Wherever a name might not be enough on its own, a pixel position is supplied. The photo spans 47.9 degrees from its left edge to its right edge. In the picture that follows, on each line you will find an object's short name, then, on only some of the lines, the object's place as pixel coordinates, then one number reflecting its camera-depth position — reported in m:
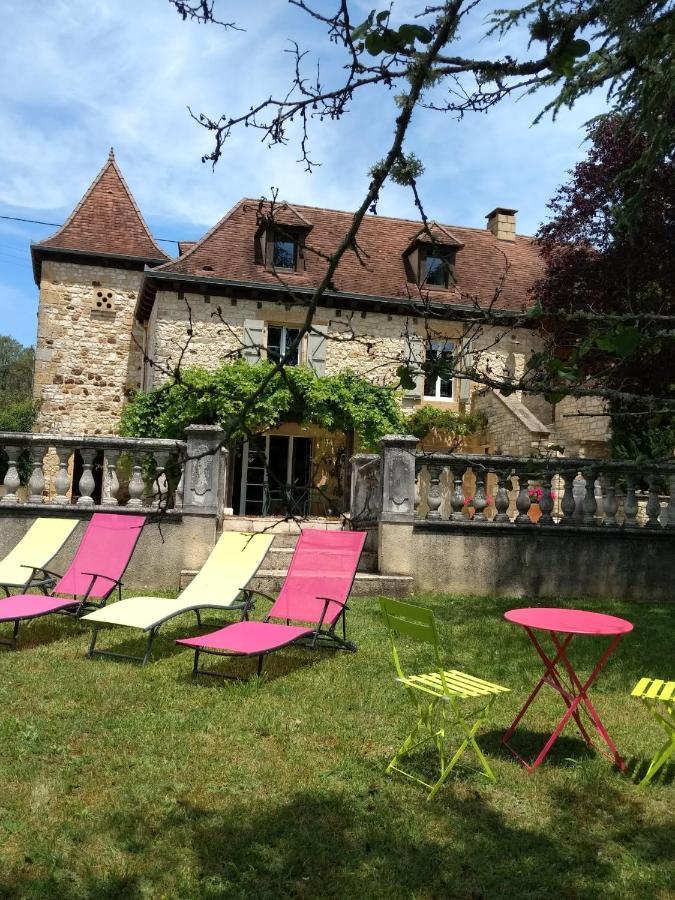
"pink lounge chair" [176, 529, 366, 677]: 5.88
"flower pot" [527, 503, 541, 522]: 13.73
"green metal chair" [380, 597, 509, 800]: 3.81
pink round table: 4.07
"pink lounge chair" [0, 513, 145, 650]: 6.75
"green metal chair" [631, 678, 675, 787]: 3.83
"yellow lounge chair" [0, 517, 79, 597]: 7.31
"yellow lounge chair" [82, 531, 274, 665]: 6.03
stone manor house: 16.62
